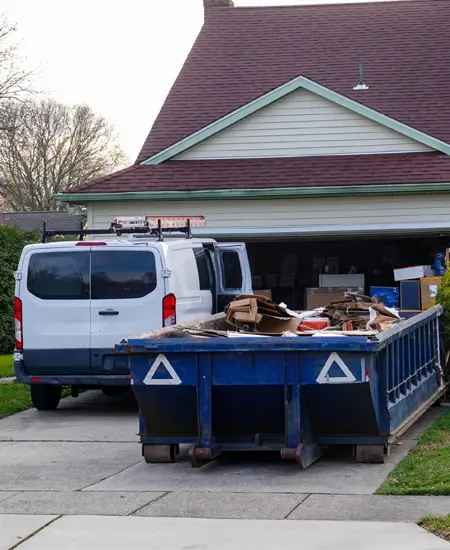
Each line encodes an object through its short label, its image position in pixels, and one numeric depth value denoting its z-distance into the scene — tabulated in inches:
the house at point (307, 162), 739.4
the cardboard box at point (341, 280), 798.2
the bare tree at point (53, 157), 2298.2
